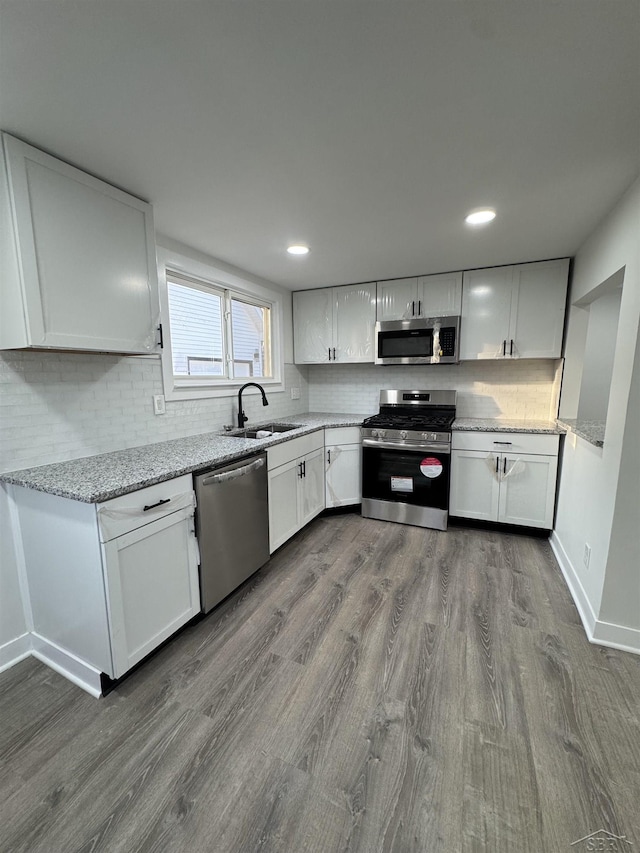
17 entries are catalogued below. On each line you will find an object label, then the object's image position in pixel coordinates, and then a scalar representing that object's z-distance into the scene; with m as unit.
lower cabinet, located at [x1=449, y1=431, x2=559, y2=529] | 2.85
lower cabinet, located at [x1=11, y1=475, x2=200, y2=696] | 1.43
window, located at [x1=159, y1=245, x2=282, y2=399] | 2.50
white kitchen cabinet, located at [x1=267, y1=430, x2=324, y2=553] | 2.54
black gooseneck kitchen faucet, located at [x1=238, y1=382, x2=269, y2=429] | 2.87
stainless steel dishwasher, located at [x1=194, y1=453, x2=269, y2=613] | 1.90
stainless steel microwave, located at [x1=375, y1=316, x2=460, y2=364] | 3.19
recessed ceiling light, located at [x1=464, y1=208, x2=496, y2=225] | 2.04
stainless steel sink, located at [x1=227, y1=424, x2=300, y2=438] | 2.82
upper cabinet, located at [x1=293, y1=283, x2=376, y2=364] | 3.55
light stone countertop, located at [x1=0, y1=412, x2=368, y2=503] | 1.42
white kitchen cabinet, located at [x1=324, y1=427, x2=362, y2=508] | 3.34
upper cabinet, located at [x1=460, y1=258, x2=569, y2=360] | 2.90
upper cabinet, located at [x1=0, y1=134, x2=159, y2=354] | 1.41
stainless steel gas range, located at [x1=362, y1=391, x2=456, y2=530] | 3.06
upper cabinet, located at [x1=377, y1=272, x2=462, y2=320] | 3.20
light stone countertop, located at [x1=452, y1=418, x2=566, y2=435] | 2.83
